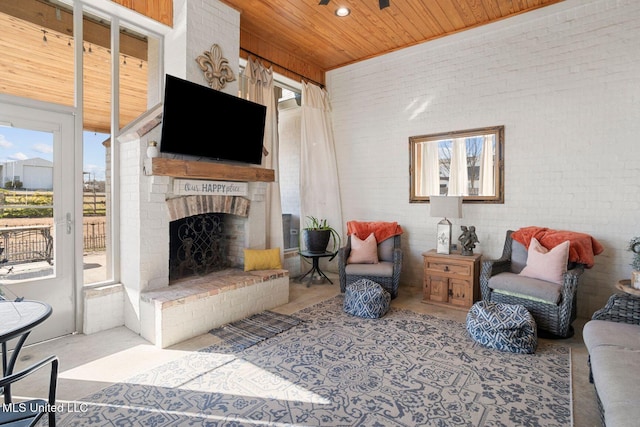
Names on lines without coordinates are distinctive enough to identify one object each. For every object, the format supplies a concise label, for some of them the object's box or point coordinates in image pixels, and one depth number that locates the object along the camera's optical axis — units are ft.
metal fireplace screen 11.91
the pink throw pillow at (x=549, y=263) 10.18
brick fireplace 9.66
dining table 4.60
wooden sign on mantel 10.96
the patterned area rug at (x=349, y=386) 6.29
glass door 8.99
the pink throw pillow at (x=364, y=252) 13.93
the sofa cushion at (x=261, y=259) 12.81
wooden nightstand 12.34
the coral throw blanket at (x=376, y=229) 14.62
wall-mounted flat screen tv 10.26
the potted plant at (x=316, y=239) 14.96
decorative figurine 12.87
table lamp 13.01
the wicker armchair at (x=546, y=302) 9.46
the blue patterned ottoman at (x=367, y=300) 11.31
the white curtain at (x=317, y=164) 16.90
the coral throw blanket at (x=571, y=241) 10.56
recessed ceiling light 12.36
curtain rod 14.38
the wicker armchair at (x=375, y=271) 13.16
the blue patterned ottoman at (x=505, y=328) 8.80
